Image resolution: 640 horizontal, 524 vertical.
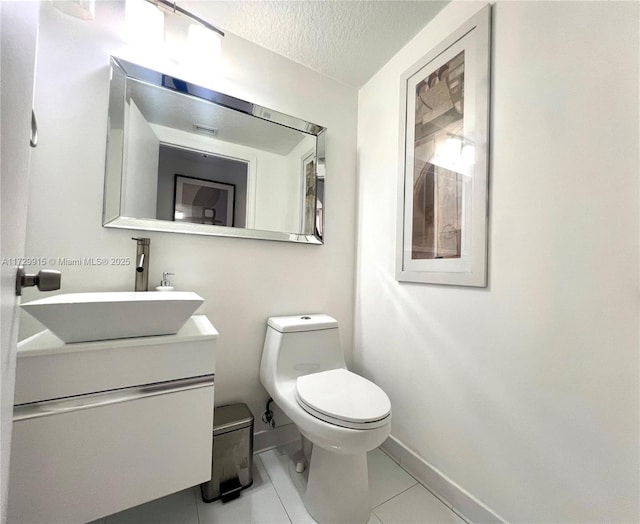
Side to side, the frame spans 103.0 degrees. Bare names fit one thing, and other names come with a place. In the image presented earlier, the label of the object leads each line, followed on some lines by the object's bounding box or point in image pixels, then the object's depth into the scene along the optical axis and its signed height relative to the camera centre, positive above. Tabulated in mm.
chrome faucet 1058 -5
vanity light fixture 1116 +1130
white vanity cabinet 699 -495
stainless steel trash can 1072 -837
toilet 894 -548
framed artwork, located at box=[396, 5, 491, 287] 1019 +502
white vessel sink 703 -159
